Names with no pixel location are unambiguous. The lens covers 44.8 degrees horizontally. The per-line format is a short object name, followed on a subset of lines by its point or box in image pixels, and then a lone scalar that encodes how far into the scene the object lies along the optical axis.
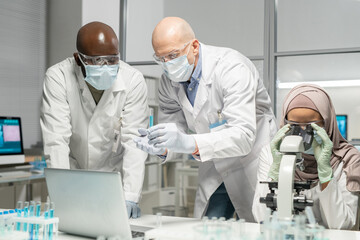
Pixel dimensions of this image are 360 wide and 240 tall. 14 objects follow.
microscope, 1.31
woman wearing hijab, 1.67
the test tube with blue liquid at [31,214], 1.35
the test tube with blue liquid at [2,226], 1.40
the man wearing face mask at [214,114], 1.71
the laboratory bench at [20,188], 3.44
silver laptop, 1.34
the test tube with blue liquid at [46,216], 1.33
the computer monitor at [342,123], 3.22
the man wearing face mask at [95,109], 1.96
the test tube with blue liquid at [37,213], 1.34
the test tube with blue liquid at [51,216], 1.35
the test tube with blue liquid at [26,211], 1.41
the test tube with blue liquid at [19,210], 1.46
